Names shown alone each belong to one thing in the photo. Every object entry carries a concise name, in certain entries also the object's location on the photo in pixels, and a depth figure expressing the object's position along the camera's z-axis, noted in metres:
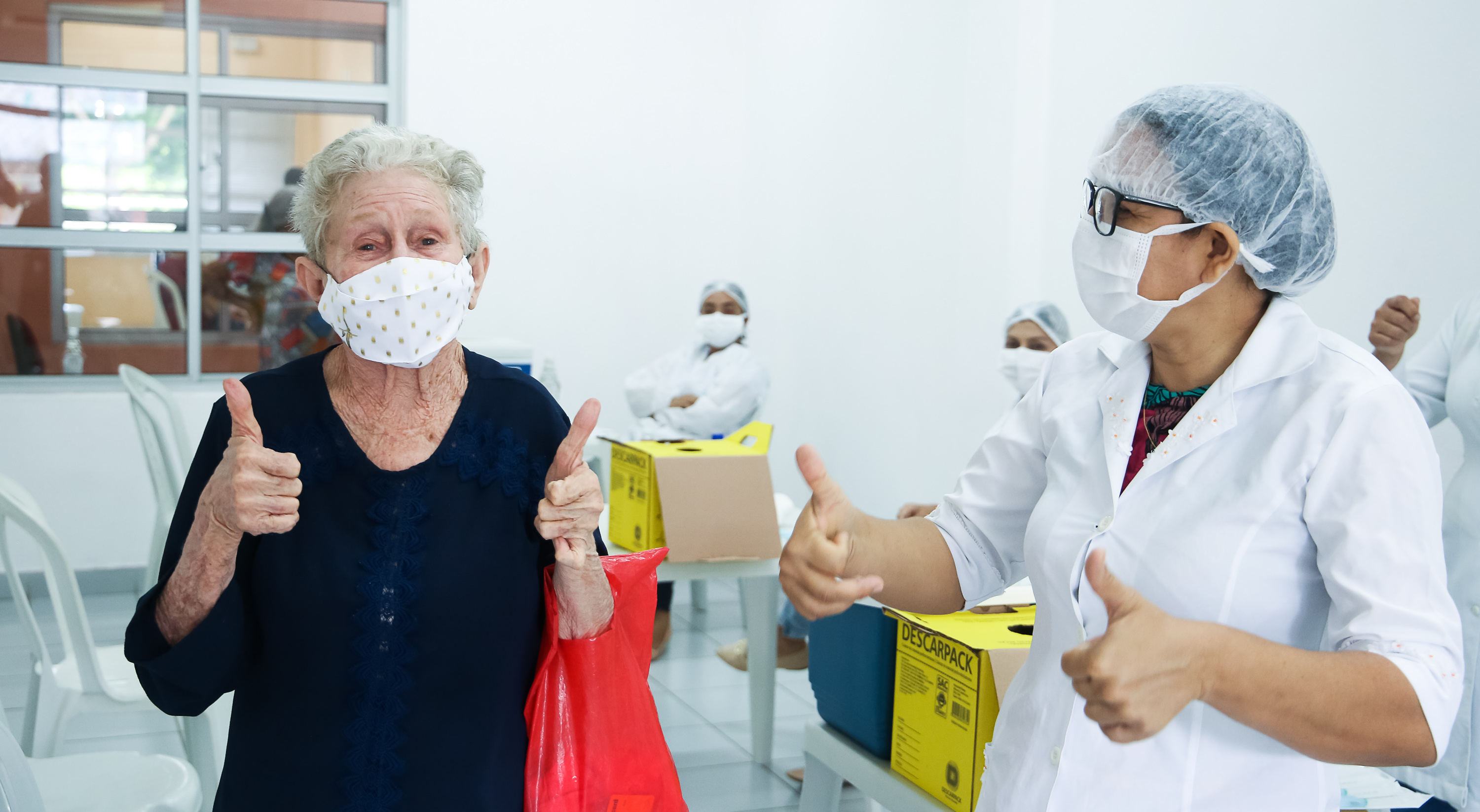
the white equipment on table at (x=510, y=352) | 2.89
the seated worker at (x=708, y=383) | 4.75
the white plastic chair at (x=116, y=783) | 1.58
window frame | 4.70
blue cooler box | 1.69
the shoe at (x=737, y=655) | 3.94
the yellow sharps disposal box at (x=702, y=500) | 2.54
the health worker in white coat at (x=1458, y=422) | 1.78
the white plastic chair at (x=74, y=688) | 2.01
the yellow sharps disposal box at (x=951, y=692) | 1.44
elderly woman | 1.14
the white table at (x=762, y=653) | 2.98
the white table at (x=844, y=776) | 1.59
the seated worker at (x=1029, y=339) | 3.10
